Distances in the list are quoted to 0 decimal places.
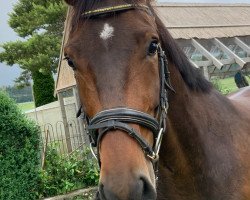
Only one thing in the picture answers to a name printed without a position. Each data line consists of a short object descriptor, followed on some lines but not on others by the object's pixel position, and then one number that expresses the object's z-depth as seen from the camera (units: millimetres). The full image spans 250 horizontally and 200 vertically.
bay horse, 1196
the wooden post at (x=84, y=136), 6296
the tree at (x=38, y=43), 12572
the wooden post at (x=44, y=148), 4988
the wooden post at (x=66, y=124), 6169
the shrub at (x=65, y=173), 4815
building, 8143
